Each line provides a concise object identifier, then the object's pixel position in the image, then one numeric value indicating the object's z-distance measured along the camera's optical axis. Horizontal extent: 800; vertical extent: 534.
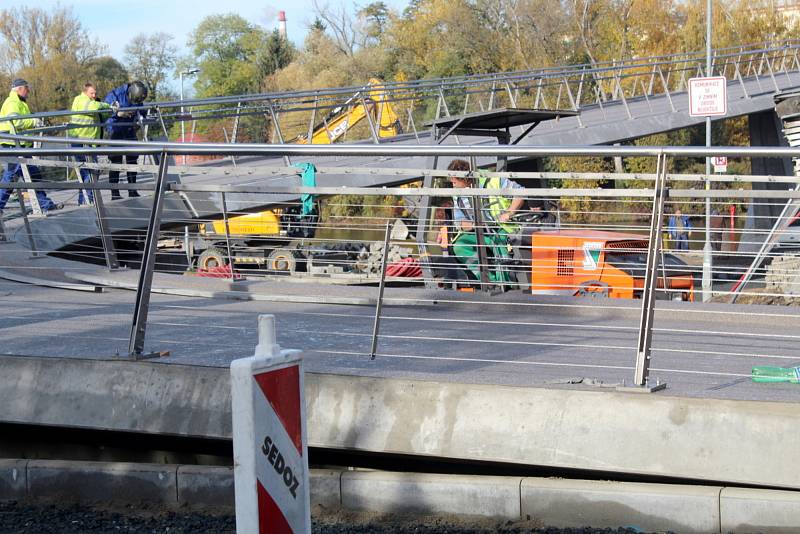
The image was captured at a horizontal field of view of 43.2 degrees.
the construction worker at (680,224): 28.07
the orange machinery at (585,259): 15.51
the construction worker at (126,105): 18.04
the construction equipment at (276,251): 20.53
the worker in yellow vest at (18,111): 16.06
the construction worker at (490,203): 10.29
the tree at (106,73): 64.62
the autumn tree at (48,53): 58.56
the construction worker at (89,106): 18.12
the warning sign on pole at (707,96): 19.48
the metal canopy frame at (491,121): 12.09
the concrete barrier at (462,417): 5.00
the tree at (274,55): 81.56
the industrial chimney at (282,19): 130.30
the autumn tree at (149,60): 78.31
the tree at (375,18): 72.19
